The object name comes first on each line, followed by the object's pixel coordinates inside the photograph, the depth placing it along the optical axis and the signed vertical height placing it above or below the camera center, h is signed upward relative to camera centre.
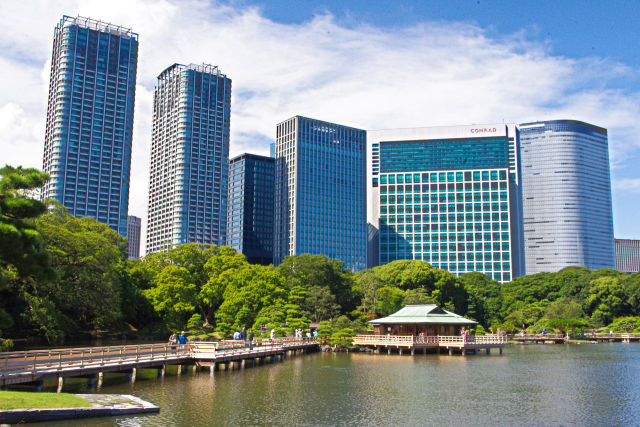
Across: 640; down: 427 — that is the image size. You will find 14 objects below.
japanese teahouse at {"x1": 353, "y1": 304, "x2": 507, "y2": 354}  61.47 -2.96
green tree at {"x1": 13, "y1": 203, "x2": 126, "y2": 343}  47.22 +1.63
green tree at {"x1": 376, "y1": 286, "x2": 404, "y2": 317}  83.06 +0.84
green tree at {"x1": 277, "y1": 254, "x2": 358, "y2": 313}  79.12 +4.02
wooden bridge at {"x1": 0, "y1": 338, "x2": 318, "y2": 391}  28.61 -3.23
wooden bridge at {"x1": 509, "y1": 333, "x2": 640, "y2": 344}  86.94 -4.53
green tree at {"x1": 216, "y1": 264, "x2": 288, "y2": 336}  63.31 +0.48
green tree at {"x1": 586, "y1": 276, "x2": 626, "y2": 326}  97.62 +1.14
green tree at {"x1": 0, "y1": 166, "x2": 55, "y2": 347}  26.81 +3.36
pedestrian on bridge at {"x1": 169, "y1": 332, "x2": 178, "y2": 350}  42.18 -2.62
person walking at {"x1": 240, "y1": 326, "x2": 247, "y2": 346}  56.94 -2.72
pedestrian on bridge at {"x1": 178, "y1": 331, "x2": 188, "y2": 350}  43.94 -2.55
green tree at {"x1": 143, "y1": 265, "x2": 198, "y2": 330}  70.19 +1.08
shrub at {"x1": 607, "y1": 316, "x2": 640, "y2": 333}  91.31 -2.72
